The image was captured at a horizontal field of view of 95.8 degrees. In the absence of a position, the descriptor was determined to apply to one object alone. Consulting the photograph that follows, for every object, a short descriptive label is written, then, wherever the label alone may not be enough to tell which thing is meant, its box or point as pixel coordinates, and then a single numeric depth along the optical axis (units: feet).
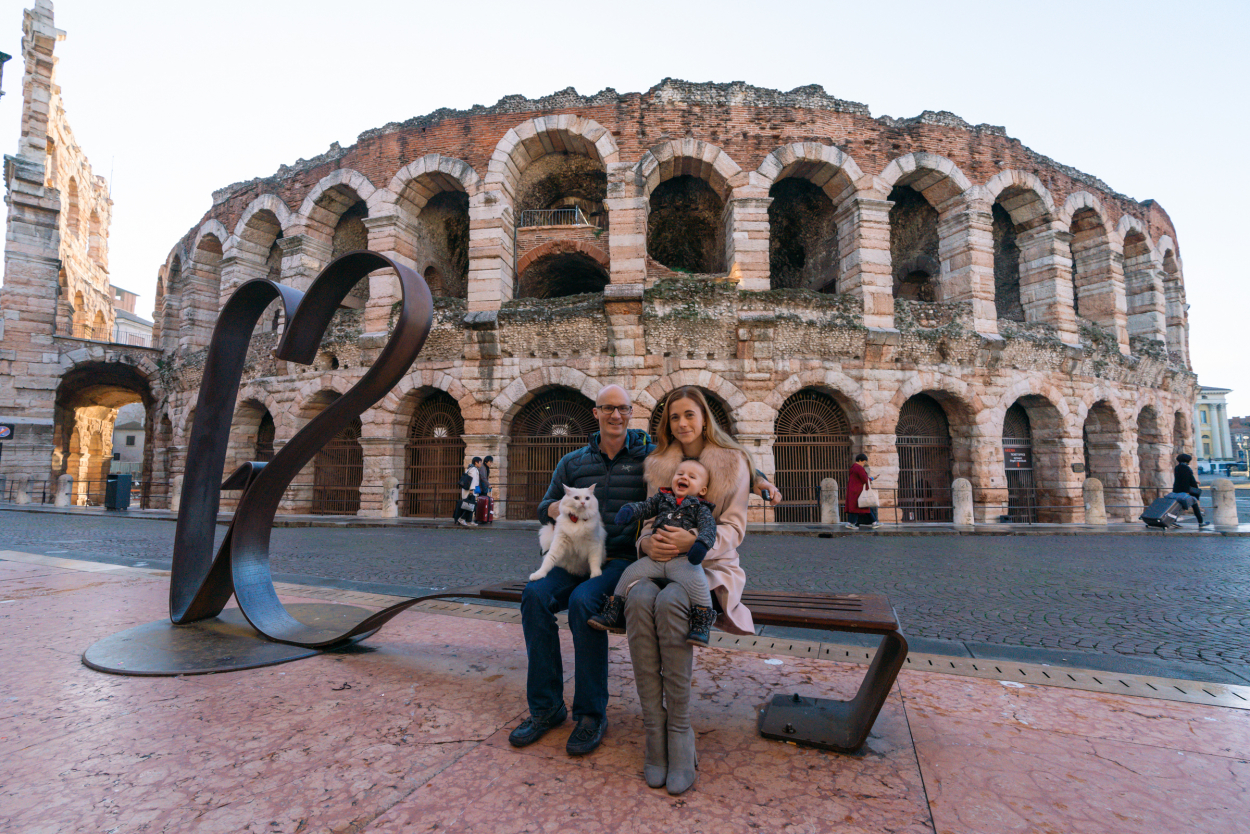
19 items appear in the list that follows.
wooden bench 6.72
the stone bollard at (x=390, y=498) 42.52
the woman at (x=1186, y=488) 34.83
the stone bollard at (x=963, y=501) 37.12
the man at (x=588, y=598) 7.02
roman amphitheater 40.78
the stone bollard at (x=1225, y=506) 34.89
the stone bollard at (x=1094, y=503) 37.88
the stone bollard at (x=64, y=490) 53.88
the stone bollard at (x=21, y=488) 57.47
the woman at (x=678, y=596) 6.17
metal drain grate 8.55
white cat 8.13
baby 6.59
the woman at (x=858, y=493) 35.58
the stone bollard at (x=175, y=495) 52.39
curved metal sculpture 9.98
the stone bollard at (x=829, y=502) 37.52
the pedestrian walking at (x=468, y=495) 36.93
